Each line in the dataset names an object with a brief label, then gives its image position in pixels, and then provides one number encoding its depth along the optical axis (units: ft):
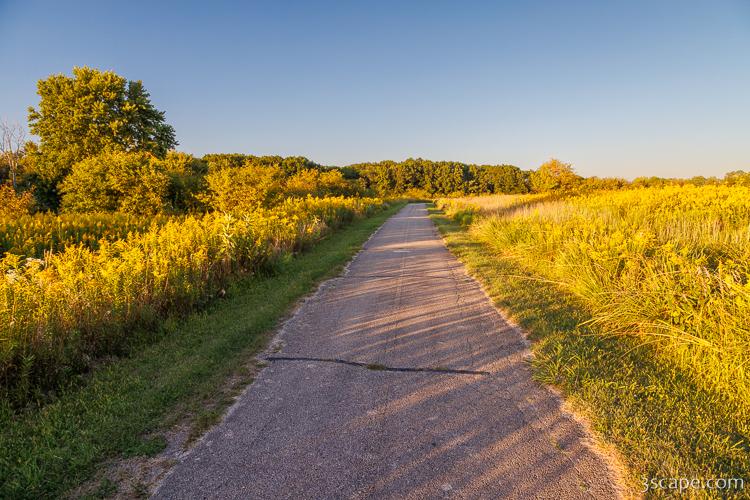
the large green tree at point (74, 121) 84.53
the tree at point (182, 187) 52.85
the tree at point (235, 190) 50.21
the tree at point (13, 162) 85.96
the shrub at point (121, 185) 48.42
